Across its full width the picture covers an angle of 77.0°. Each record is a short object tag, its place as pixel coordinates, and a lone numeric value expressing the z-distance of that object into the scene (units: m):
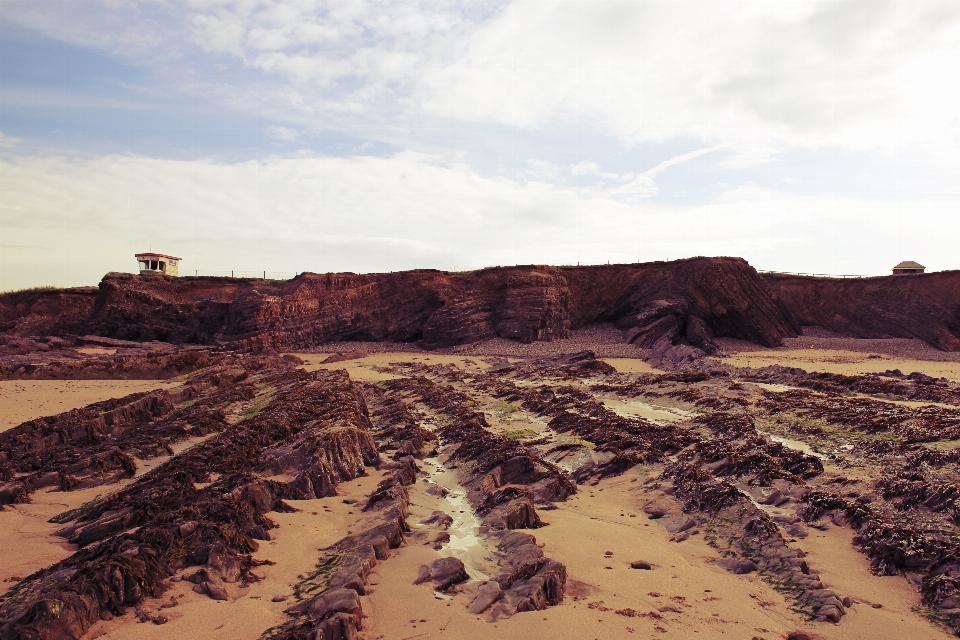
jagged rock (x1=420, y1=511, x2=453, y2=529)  8.88
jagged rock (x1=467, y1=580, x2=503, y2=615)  6.02
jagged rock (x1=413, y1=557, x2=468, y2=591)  6.72
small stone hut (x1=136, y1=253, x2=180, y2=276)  62.75
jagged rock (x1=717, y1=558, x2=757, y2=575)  7.19
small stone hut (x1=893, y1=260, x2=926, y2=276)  55.69
